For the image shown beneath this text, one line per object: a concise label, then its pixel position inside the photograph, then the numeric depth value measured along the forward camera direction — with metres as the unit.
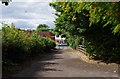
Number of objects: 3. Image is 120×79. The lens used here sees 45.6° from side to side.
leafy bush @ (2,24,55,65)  8.13
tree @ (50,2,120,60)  10.57
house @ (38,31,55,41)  50.96
